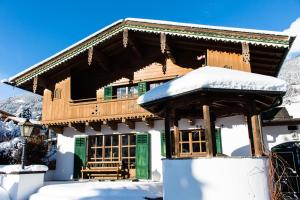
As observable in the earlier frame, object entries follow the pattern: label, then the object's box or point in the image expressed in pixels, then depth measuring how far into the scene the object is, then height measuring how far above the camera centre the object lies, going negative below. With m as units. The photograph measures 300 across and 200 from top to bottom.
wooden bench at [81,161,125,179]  13.92 -0.56
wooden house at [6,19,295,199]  12.53 +4.11
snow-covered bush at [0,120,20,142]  23.44 +2.47
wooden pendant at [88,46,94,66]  14.66 +5.33
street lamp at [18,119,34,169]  10.27 +1.09
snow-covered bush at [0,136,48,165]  16.83 +0.49
